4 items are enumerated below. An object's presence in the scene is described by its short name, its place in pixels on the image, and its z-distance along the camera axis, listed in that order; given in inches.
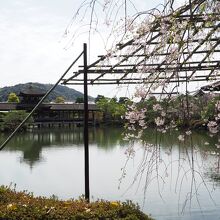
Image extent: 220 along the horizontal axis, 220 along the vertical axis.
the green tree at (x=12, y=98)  1684.3
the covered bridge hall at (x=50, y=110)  1558.8
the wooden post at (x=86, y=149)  157.0
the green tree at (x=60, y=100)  1904.5
